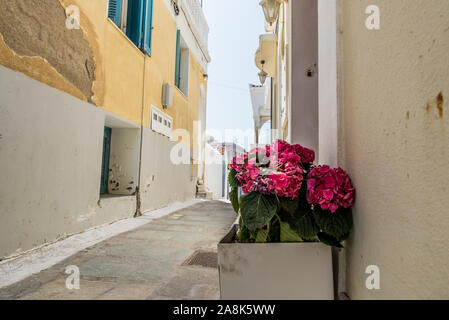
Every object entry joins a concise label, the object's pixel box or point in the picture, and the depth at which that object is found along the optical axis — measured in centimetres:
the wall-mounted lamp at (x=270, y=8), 384
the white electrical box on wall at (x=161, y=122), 563
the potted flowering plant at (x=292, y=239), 103
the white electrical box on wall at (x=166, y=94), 620
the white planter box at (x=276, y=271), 103
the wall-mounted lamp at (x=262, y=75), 591
